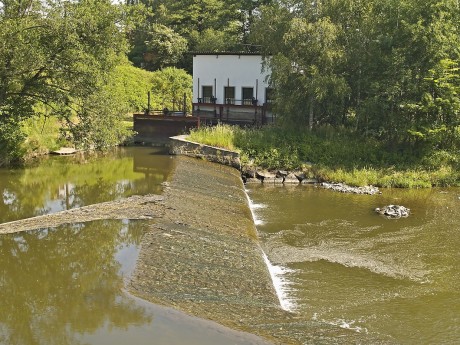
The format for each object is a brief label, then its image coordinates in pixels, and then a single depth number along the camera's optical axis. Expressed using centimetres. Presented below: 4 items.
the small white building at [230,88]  3409
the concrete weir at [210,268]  832
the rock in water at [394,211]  1769
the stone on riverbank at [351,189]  2217
